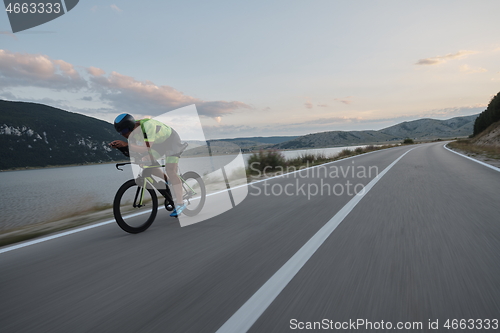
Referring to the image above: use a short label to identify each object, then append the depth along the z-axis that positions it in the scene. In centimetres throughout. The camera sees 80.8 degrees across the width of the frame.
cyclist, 425
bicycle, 434
